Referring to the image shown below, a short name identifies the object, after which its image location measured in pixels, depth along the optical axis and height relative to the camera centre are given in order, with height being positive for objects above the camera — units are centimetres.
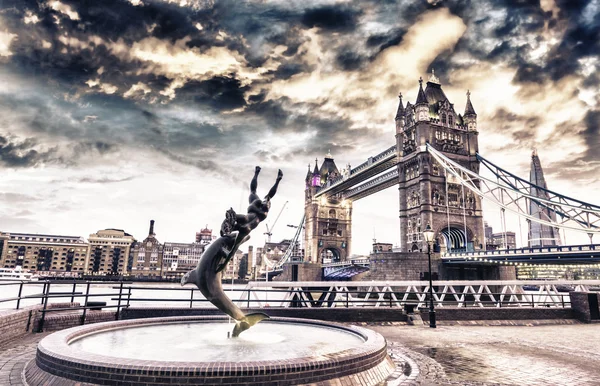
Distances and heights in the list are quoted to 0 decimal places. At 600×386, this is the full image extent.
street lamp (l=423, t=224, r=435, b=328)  1458 -201
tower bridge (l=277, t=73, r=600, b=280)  4697 +1234
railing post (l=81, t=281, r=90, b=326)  1127 -185
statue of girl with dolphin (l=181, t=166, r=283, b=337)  849 +8
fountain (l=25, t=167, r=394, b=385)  523 -174
